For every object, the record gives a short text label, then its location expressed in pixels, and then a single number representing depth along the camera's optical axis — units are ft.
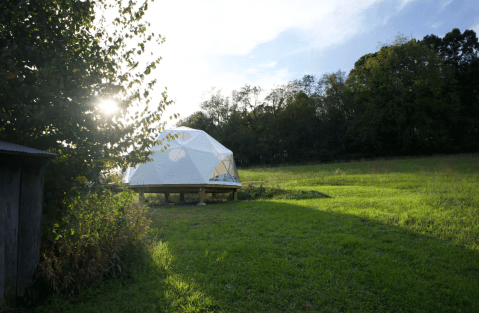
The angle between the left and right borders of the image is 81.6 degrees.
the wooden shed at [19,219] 10.02
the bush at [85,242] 11.59
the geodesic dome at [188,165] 37.73
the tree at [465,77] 102.53
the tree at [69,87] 9.55
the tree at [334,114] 127.95
